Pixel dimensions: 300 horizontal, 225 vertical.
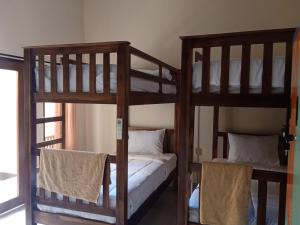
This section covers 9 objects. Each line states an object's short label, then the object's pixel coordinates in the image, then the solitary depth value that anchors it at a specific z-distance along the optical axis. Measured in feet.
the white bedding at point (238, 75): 5.60
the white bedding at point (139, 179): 7.13
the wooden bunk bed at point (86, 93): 6.39
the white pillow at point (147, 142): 12.12
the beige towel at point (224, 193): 5.87
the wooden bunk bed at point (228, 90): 5.51
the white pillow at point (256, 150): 10.25
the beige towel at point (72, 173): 6.80
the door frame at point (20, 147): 9.59
